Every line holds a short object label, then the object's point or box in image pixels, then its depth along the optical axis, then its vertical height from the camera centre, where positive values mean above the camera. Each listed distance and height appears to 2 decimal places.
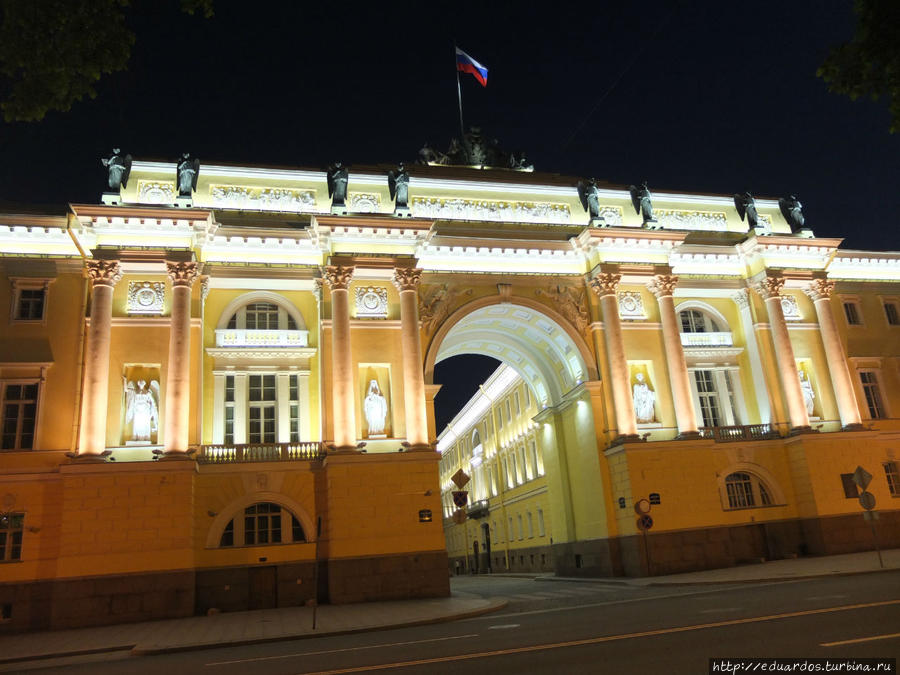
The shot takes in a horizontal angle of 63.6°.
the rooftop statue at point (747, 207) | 35.47 +15.50
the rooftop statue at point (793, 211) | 36.28 +15.40
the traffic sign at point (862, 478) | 20.62 +1.33
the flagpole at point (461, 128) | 35.73 +20.74
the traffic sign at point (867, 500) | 20.53 +0.69
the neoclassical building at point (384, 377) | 25.33 +7.30
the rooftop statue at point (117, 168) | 28.39 +15.77
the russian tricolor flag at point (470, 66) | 33.66 +21.83
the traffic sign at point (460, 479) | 20.95 +2.25
